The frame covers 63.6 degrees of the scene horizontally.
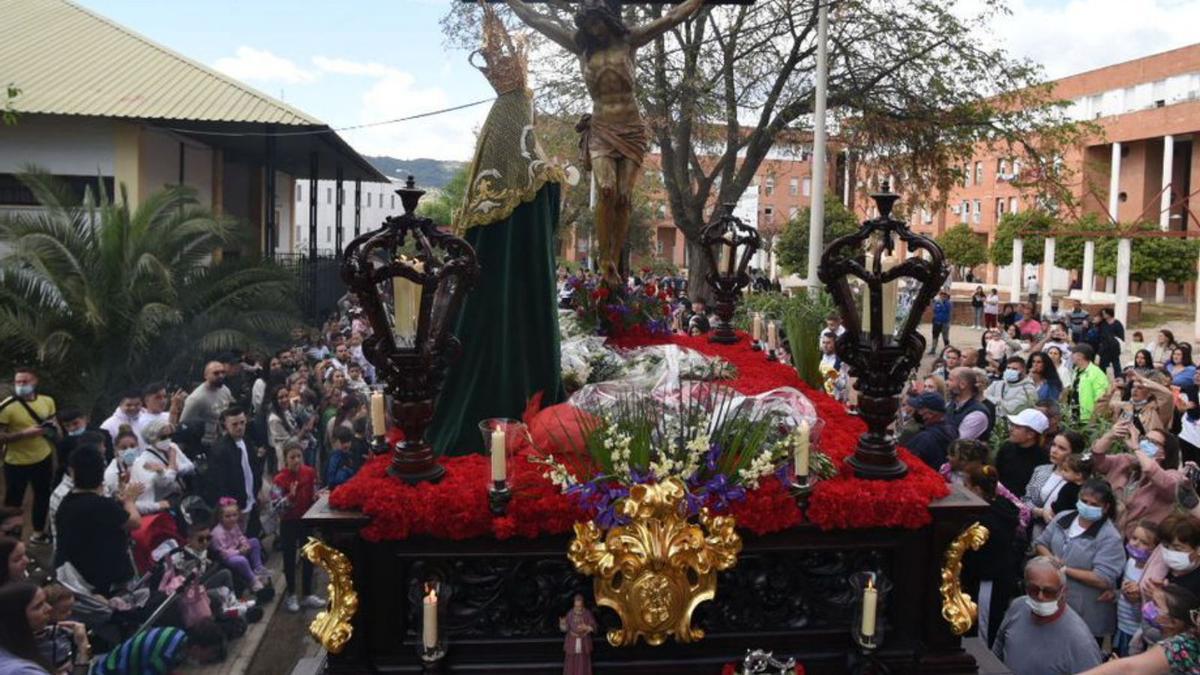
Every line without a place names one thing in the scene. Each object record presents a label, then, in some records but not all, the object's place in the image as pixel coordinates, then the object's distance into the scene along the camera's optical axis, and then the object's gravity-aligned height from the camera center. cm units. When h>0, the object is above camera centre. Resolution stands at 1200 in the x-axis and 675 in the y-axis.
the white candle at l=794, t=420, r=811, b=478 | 428 -81
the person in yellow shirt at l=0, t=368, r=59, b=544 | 878 -176
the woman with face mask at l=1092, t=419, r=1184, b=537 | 645 -135
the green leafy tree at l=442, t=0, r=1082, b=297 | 2000 +376
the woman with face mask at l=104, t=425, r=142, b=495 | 765 -170
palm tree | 1233 -57
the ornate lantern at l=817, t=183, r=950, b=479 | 435 -21
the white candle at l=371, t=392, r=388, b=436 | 505 -81
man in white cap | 735 -136
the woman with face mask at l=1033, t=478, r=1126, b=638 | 571 -168
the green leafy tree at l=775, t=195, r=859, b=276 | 3741 +146
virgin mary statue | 539 -5
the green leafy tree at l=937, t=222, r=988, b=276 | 4525 +121
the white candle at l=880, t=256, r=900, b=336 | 443 -15
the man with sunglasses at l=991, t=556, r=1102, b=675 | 483 -181
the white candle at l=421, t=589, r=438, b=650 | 397 -148
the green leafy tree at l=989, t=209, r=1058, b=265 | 3116 +144
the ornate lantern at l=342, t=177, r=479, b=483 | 414 -23
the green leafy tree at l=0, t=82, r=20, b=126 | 713 +110
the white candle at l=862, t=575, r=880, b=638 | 414 -145
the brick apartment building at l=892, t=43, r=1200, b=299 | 3938 +604
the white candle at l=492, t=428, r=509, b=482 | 417 -84
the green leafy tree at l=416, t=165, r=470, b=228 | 5228 +402
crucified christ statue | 680 +128
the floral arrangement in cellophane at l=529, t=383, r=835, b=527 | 423 -84
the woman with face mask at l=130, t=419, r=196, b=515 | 764 -176
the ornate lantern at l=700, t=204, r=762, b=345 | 971 +4
